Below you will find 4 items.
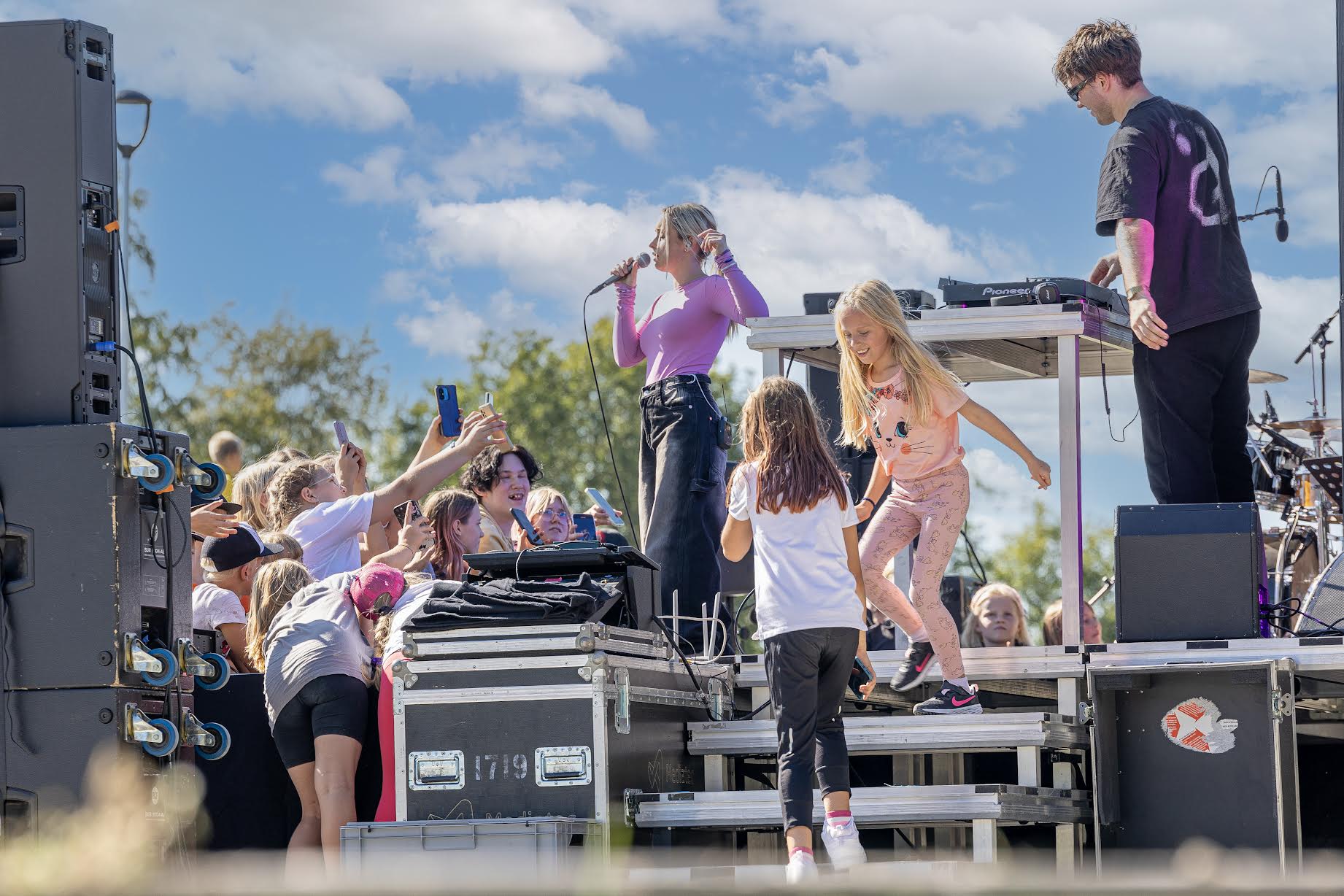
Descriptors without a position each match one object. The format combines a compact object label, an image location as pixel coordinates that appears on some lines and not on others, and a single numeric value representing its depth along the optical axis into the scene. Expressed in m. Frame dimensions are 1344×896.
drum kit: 23.45
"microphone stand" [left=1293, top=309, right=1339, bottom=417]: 23.28
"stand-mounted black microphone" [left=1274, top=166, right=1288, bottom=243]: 15.87
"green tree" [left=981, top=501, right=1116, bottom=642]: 90.69
